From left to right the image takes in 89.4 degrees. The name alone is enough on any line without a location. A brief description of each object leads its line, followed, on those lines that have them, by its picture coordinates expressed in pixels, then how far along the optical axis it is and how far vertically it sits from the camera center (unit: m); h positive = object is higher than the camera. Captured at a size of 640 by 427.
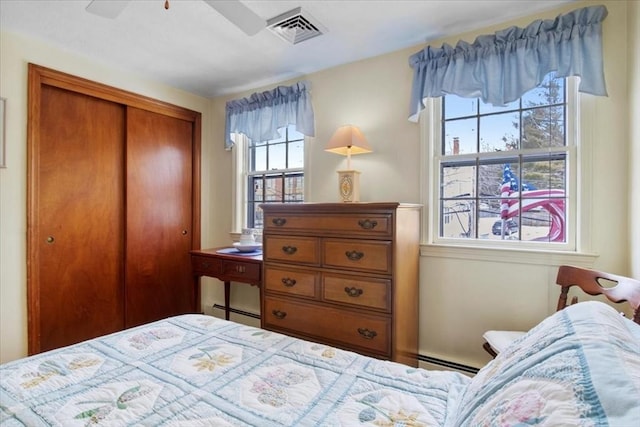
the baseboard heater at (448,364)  2.17 -1.05
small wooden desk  2.54 -0.45
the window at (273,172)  3.08 +0.40
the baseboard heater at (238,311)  3.18 -1.01
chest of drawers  1.93 -0.41
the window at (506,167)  1.98 +0.30
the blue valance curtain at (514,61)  1.78 +0.94
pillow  0.48 -0.29
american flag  1.99 +0.08
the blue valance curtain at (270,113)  2.83 +0.93
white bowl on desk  2.87 -0.31
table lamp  2.35 +0.49
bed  0.55 -0.54
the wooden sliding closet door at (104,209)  2.43 +0.02
